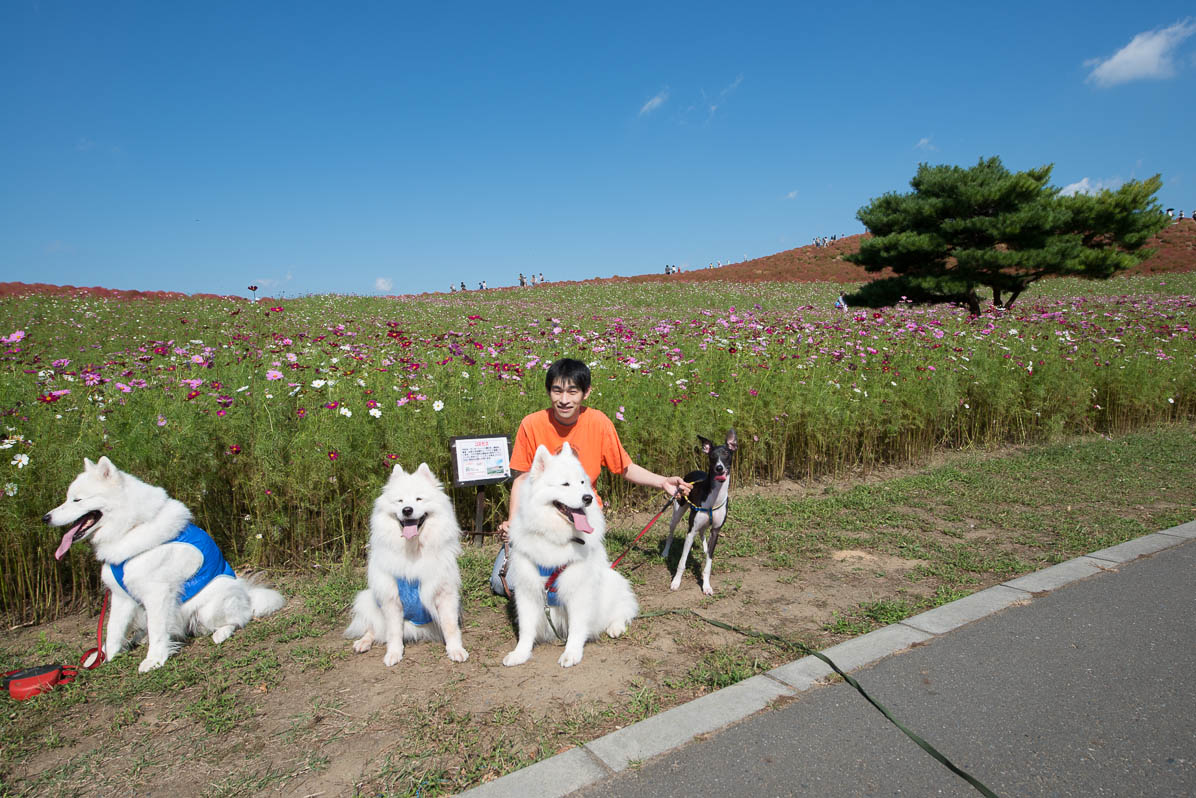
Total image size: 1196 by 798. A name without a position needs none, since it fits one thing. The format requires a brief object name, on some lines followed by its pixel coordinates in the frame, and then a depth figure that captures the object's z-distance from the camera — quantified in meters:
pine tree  17.89
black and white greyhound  3.99
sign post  4.66
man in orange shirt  3.62
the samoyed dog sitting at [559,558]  3.08
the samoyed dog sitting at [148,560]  3.10
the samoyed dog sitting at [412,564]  3.10
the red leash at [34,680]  2.93
